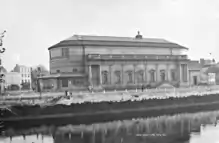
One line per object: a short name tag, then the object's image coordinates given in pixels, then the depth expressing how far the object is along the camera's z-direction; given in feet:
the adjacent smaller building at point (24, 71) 302.04
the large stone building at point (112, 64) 158.40
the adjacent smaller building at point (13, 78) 259.23
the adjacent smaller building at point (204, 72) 197.16
